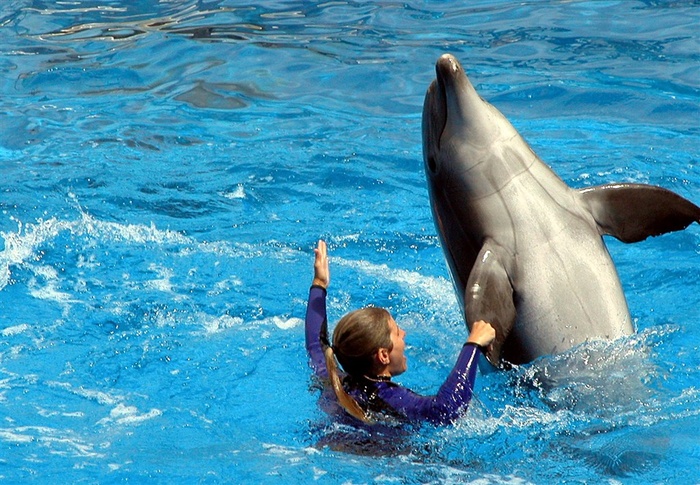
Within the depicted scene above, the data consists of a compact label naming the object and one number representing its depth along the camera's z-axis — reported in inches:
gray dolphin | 409.4
